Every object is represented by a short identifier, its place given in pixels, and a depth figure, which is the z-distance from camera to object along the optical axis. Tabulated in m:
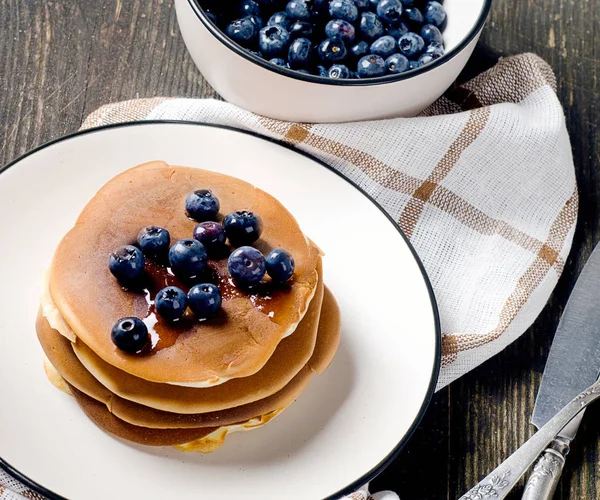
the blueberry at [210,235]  0.73
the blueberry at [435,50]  0.81
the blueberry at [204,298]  0.71
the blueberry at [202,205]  0.74
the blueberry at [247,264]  0.72
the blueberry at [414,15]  0.83
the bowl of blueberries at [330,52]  0.79
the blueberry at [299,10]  0.81
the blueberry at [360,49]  0.82
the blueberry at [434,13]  0.83
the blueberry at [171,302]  0.71
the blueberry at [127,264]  0.72
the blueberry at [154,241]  0.73
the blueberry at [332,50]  0.81
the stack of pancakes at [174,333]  0.72
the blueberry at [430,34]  0.82
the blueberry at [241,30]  0.81
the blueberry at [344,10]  0.81
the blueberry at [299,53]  0.80
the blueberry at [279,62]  0.81
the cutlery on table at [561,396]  0.77
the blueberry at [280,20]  0.81
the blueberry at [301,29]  0.81
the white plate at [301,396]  0.74
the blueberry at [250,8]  0.82
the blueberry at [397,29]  0.82
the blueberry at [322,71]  0.81
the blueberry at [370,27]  0.82
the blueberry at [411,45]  0.81
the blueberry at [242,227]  0.73
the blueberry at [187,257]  0.72
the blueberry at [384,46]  0.81
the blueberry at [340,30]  0.81
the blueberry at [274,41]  0.80
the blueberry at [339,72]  0.80
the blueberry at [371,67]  0.81
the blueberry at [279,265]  0.73
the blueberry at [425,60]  0.81
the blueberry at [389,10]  0.82
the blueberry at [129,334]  0.70
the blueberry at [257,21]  0.81
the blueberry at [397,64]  0.81
